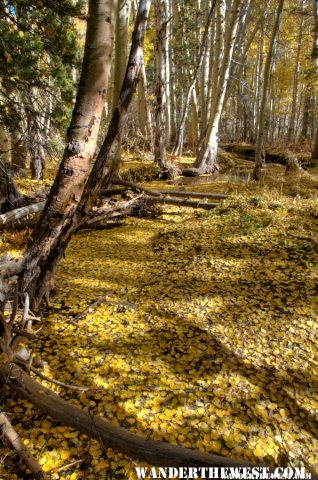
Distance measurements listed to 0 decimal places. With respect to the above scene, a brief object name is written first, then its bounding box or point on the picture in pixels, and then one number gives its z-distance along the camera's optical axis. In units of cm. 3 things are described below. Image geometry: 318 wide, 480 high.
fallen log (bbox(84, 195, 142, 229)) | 606
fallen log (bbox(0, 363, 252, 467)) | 192
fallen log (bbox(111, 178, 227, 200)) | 698
